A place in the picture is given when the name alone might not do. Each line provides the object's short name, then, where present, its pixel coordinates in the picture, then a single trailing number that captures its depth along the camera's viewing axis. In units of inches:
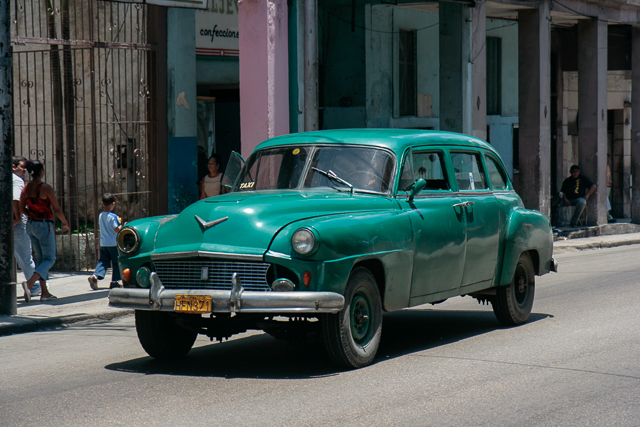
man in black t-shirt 823.7
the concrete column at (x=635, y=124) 895.1
